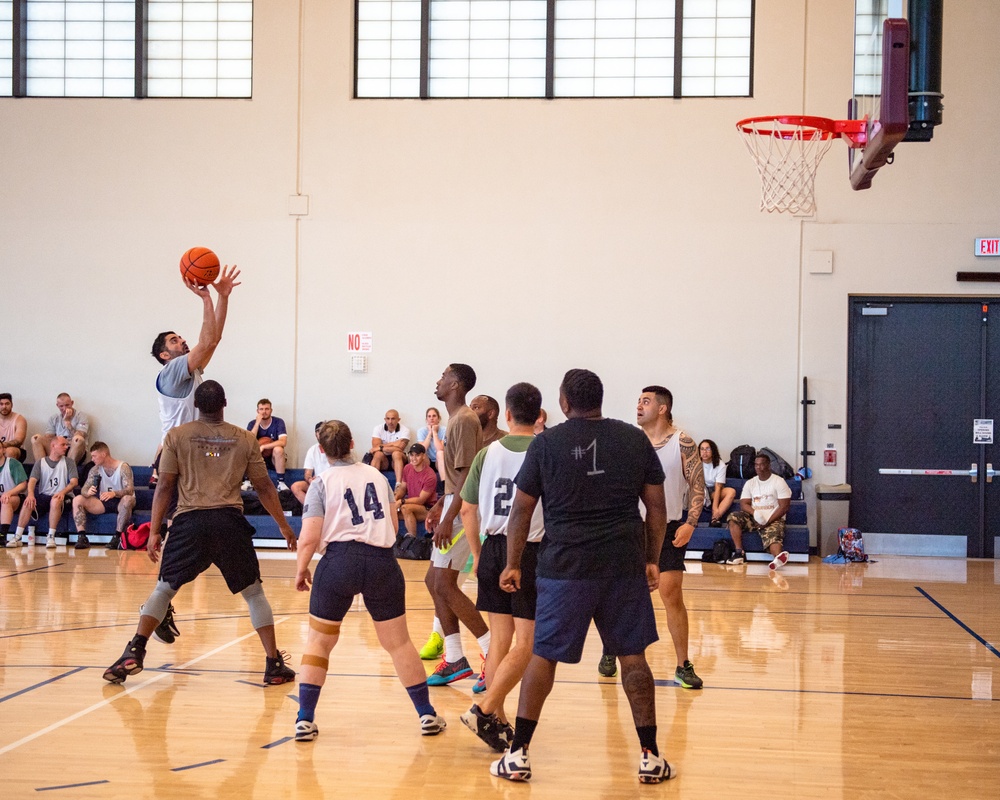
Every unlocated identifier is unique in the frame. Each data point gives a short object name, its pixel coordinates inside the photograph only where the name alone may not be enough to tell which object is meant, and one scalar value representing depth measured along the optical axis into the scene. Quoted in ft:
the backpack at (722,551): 38.42
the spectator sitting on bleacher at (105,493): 40.83
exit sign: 41.55
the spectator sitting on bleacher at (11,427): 43.27
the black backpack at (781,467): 41.45
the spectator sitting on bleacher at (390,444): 42.04
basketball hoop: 37.50
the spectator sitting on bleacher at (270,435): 42.70
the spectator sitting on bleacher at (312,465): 41.29
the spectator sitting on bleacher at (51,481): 41.09
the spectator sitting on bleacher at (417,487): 40.21
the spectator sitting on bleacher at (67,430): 43.05
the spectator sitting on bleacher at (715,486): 39.61
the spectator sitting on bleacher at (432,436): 42.63
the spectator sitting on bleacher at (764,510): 38.34
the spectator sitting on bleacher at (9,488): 40.96
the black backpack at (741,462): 41.60
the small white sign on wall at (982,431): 41.83
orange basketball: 20.67
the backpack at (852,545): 39.50
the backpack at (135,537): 39.96
